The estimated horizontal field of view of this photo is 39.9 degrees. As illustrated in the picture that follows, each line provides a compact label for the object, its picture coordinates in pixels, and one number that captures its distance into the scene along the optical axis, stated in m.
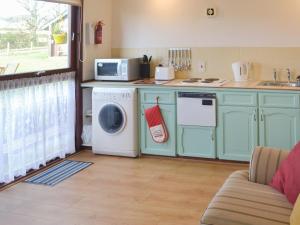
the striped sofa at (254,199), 2.28
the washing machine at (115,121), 4.95
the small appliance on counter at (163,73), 5.25
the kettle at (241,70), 5.05
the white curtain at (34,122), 4.02
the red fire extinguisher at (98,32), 5.39
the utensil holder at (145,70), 5.51
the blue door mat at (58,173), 4.22
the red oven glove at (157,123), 4.87
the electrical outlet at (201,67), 5.34
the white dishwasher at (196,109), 4.66
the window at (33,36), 4.06
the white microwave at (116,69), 5.17
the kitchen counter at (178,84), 4.45
